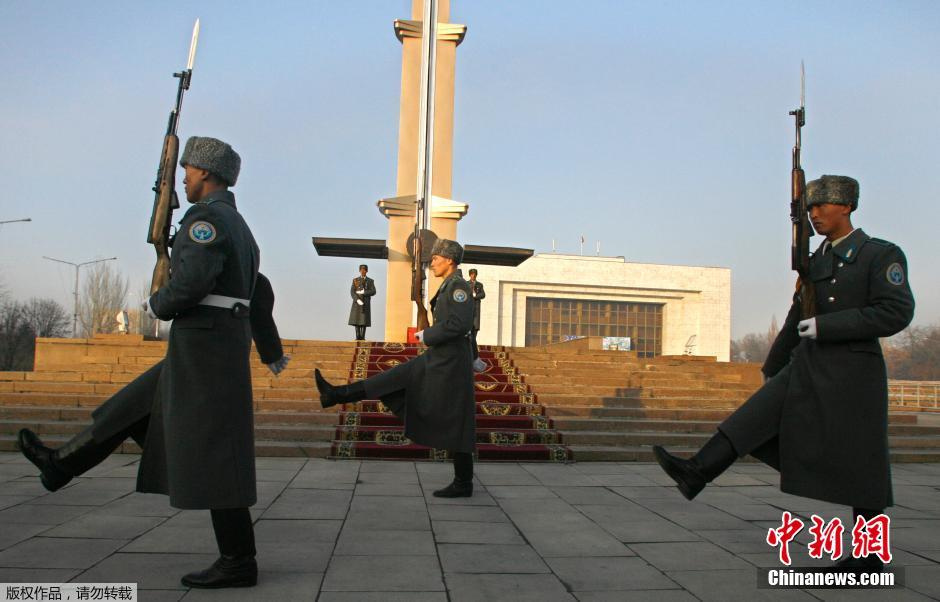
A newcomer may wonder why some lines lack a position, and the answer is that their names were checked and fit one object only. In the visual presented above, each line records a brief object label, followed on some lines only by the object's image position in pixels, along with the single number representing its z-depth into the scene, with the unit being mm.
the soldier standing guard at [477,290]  16734
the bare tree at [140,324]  51259
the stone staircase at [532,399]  8961
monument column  22000
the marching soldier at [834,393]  3604
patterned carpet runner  8117
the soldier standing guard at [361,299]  18094
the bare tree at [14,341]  44000
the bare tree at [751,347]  103562
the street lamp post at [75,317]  51750
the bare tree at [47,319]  53344
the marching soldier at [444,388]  5770
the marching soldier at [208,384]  3266
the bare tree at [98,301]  54219
